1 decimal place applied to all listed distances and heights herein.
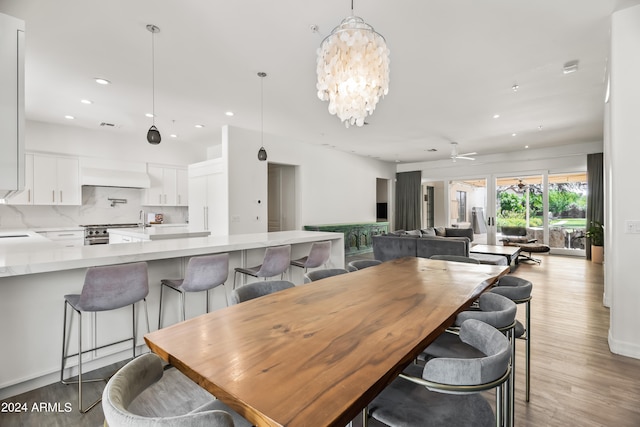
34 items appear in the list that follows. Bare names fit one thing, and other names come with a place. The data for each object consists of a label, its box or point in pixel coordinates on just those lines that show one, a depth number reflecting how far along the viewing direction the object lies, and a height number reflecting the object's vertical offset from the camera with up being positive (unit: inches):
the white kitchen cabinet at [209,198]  227.6 +13.0
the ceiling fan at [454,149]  297.0 +62.9
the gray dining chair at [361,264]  109.6 -18.5
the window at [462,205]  391.9 +9.9
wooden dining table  31.9 -19.0
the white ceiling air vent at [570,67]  135.3 +65.4
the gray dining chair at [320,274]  91.4 -18.7
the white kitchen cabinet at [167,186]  261.0 +24.9
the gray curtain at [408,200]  404.5 +17.6
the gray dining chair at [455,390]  39.8 -28.9
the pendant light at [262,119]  146.6 +65.7
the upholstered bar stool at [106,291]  77.4 -20.3
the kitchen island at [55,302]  79.0 -24.7
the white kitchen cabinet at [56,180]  207.9 +24.5
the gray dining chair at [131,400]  27.9 -19.4
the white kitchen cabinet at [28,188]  201.2 +18.1
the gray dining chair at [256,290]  71.3 -19.0
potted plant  263.0 -25.2
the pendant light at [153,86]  108.4 +65.5
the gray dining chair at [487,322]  56.3 -22.5
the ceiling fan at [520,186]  339.6 +29.2
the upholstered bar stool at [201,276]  97.6 -20.2
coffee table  231.3 -30.4
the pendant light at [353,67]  72.0 +35.4
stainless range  229.5 -14.3
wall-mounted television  414.9 +4.4
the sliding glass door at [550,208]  311.6 +4.2
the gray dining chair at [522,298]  73.5 -20.6
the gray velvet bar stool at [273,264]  117.3 -19.5
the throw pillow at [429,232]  282.4 -17.7
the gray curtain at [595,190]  288.0 +20.9
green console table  290.1 -20.0
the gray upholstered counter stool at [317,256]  134.4 -18.9
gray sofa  197.2 -22.5
